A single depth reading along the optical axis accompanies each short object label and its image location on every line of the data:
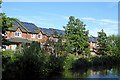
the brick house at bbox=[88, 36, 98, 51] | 59.46
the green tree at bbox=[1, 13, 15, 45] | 14.06
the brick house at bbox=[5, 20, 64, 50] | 35.34
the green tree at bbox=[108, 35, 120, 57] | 39.09
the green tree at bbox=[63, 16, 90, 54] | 33.78
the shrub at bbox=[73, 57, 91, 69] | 24.52
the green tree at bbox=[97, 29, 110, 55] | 39.09
